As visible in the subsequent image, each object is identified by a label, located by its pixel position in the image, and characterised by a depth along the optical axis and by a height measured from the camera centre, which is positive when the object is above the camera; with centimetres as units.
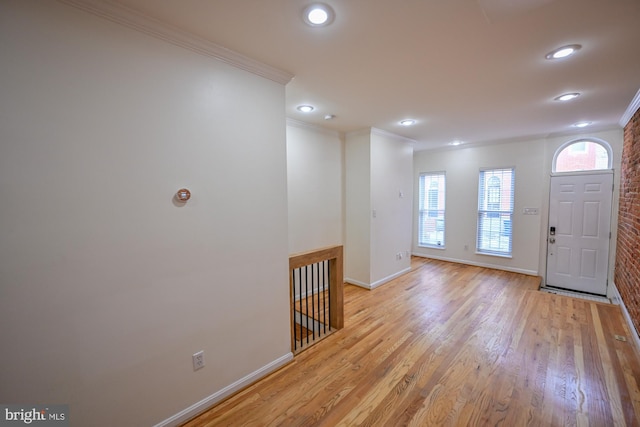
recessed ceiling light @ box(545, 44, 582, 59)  179 +104
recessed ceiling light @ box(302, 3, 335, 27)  141 +106
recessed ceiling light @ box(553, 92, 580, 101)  264 +106
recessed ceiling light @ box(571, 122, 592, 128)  377 +108
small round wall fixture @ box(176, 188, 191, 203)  165 +4
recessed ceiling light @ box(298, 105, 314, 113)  302 +110
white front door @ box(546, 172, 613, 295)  412 -60
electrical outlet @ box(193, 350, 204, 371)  176 -111
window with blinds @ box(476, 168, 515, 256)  506 -28
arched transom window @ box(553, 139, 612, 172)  415 +68
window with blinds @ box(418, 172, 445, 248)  599 -27
